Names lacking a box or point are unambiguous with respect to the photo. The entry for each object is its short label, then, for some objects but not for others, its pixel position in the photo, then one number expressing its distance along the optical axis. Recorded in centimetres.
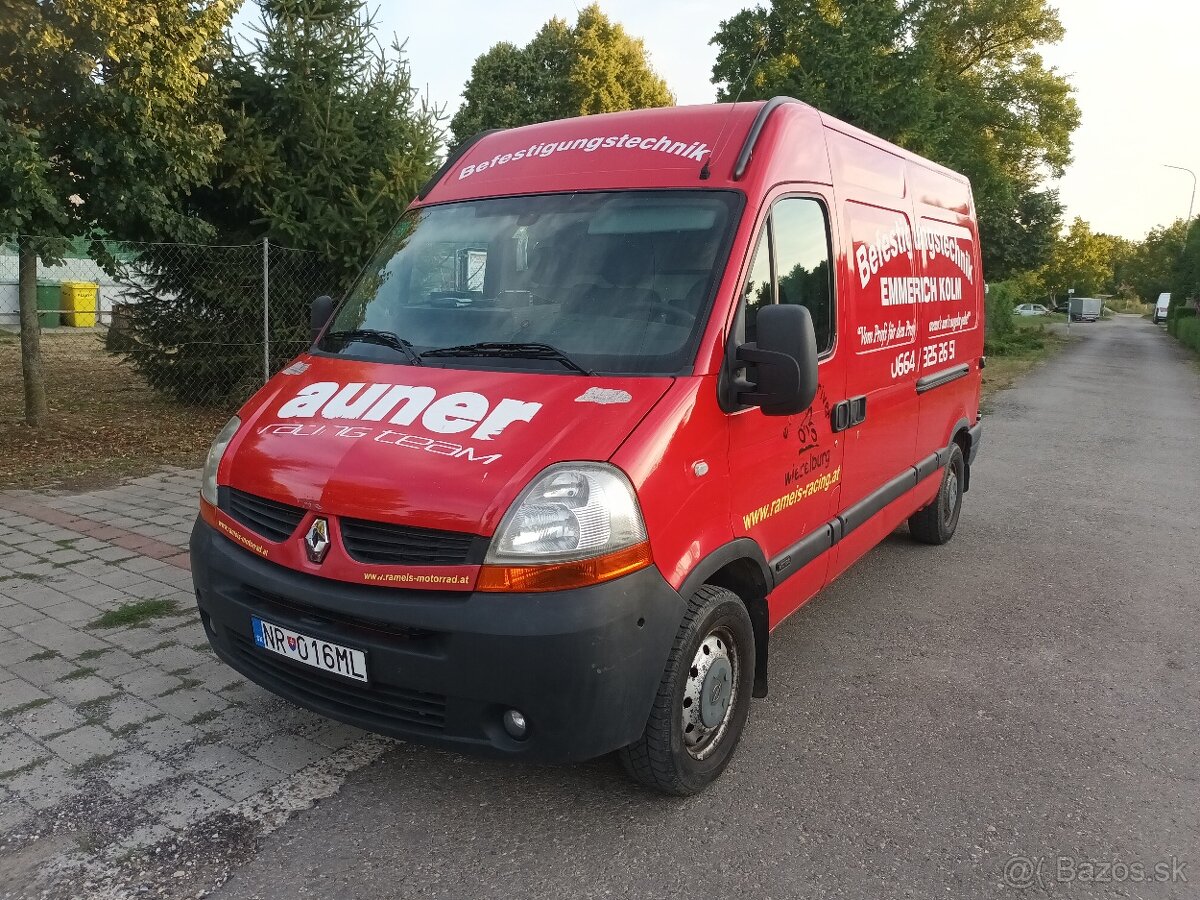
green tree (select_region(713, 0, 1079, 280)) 1673
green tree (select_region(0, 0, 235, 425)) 712
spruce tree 934
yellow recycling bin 2272
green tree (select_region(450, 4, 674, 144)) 3145
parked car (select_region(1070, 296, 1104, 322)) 6975
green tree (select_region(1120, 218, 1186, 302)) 6801
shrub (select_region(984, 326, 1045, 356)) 2819
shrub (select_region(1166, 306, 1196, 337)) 4522
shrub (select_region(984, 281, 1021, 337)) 2959
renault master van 262
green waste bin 2262
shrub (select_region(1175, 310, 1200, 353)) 3330
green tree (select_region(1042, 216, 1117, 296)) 5226
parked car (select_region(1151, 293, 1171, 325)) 6528
